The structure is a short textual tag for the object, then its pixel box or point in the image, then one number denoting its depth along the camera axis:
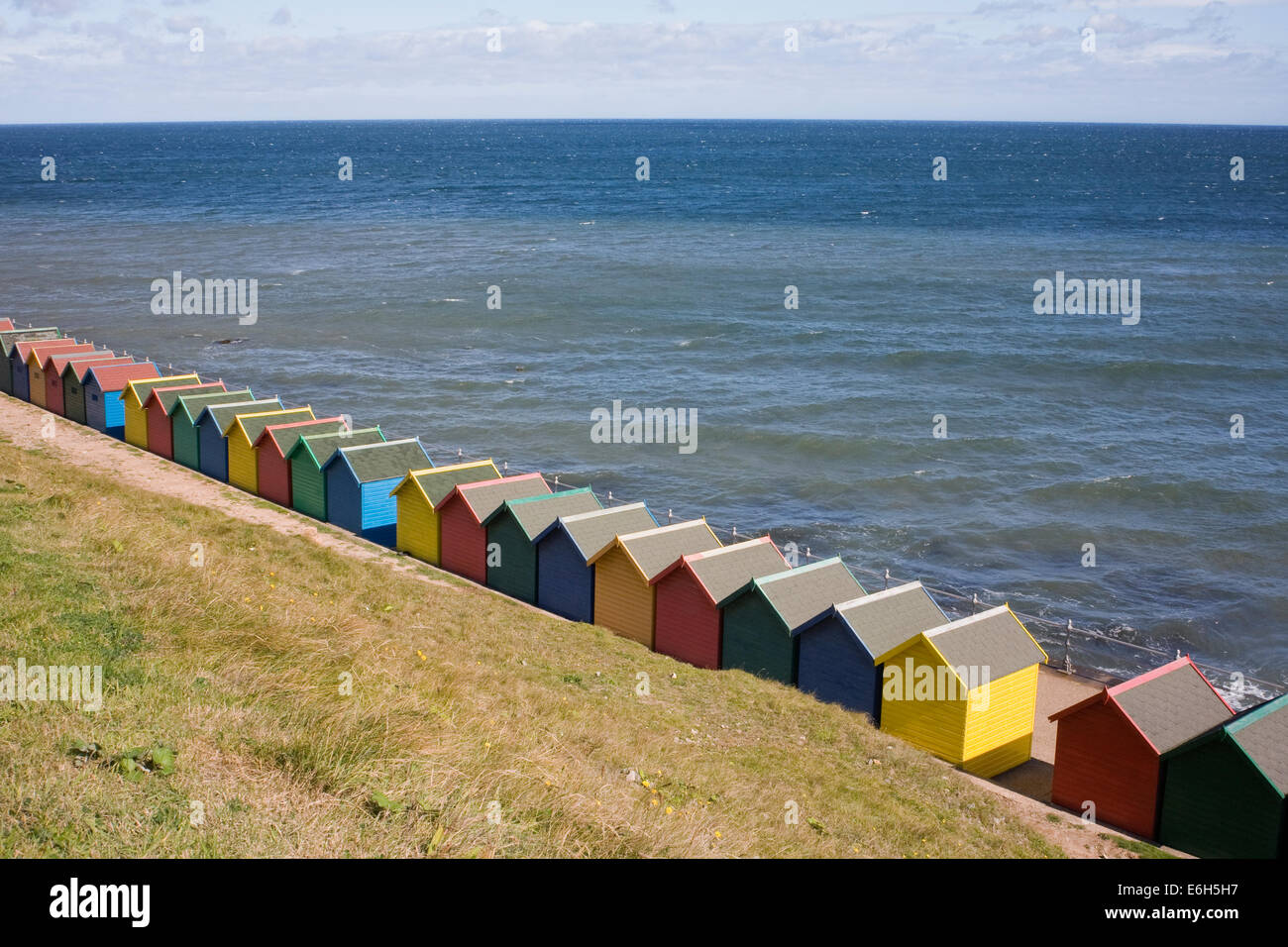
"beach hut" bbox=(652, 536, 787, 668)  26.17
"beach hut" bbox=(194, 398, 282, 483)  40.09
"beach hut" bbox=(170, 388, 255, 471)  41.16
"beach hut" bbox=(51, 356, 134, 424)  46.56
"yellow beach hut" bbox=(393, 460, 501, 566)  32.75
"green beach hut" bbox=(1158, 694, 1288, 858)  18.48
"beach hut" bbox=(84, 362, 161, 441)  45.22
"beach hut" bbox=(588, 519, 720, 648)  27.59
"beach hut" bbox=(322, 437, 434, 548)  34.72
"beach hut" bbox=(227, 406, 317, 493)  38.75
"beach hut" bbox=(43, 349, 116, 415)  47.75
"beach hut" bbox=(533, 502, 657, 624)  29.00
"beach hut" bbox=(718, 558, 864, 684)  24.66
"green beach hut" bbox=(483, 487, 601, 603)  30.25
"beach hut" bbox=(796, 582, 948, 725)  23.30
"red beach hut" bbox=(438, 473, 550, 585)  31.42
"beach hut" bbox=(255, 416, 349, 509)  37.47
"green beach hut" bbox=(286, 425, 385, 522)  36.09
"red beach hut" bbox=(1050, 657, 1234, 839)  20.19
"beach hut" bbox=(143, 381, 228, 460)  42.31
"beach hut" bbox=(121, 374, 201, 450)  43.56
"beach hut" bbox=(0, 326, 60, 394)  51.90
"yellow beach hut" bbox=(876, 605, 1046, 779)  22.08
